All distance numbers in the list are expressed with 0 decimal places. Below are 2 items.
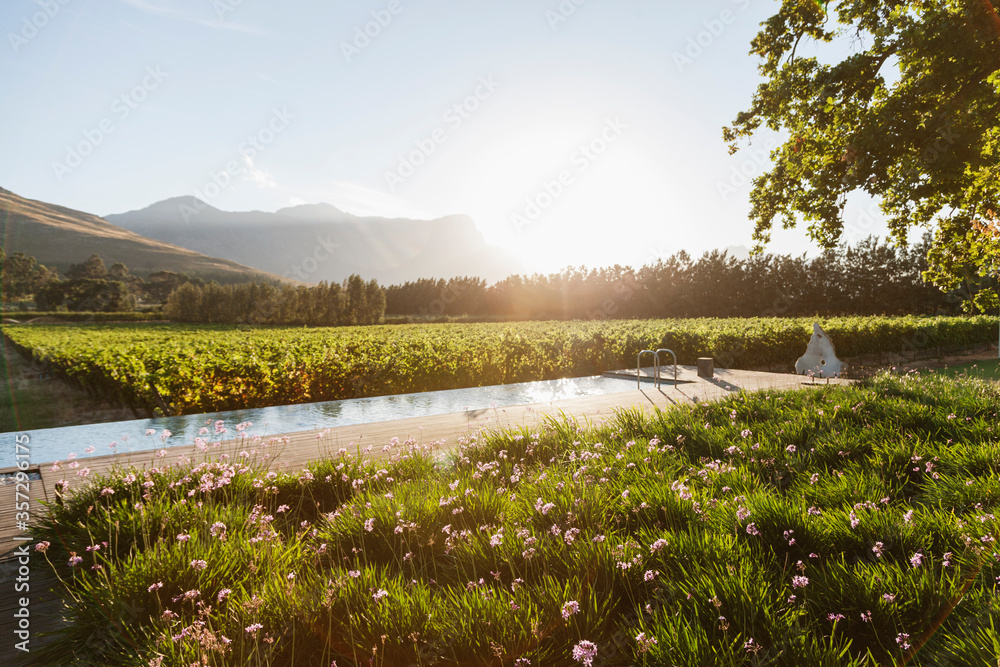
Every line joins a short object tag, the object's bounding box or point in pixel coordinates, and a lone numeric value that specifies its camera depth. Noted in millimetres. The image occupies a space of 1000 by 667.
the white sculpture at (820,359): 12328
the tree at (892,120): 9414
